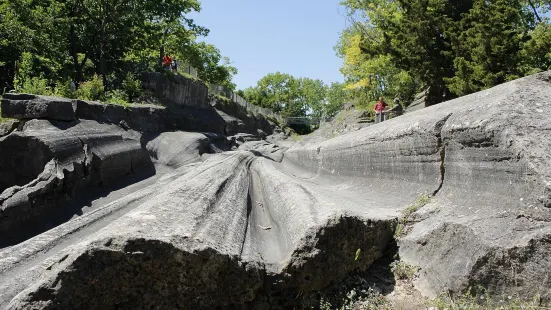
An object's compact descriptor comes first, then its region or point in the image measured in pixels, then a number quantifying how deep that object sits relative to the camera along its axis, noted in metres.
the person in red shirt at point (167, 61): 20.42
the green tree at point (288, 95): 76.19
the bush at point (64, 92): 10.23
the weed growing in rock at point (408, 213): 3.78
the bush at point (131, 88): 13.93
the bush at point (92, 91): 11.20
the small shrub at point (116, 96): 10.56
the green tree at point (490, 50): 12.45
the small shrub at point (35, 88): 9.02
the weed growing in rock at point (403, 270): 3.42
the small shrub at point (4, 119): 6.75
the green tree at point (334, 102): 83.19
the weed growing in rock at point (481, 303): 2.57
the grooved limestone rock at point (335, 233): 2.50
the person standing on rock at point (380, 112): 13.90
